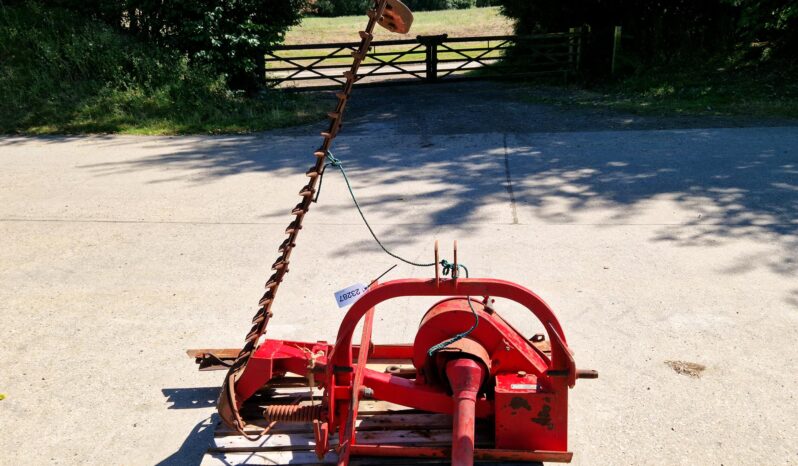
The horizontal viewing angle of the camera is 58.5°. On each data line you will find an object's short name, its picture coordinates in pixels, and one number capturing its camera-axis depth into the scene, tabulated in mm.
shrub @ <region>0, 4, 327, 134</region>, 12359
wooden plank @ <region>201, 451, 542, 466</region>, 3418
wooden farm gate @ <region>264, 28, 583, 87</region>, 16016
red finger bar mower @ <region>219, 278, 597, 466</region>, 3199
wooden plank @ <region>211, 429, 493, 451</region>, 3438
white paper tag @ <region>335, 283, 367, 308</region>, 3426
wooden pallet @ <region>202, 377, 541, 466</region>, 3455
